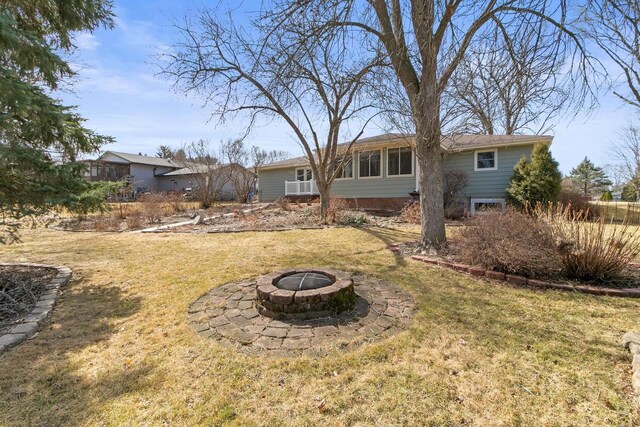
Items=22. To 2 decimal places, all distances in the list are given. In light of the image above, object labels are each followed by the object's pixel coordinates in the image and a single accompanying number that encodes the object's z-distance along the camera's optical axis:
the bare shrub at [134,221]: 11.69
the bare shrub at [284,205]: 15.31
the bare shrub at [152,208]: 12.82
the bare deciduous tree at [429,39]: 4.76
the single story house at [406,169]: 13.05
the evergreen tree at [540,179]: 11.28
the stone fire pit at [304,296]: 3.31
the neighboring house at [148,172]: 32.62
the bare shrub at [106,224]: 11.02
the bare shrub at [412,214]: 11.12
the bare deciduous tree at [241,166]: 25.78
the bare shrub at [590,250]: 4.25
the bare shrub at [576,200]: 11.77
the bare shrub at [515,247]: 4.52
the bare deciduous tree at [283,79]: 7.42
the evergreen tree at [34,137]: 3.51
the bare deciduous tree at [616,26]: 4.32
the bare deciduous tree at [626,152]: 20.59
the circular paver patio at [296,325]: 2.84
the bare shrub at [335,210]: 11.11
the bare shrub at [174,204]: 16.08
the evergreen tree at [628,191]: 19.00
